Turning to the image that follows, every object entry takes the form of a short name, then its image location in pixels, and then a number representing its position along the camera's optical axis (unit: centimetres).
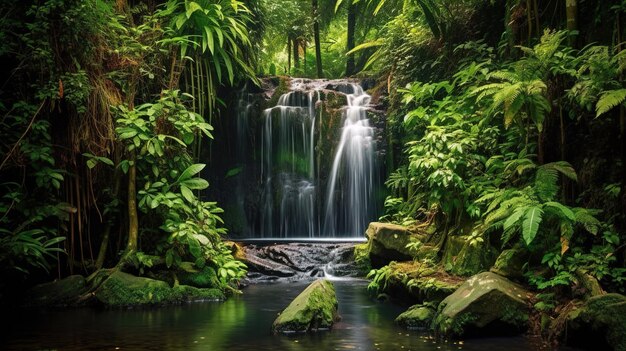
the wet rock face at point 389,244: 943
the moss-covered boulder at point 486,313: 635
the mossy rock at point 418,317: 698
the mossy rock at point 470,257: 773
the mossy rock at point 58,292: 841
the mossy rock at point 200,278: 914
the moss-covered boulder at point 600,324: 548
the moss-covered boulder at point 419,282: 745
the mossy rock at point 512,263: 708
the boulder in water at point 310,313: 681
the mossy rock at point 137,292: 839
